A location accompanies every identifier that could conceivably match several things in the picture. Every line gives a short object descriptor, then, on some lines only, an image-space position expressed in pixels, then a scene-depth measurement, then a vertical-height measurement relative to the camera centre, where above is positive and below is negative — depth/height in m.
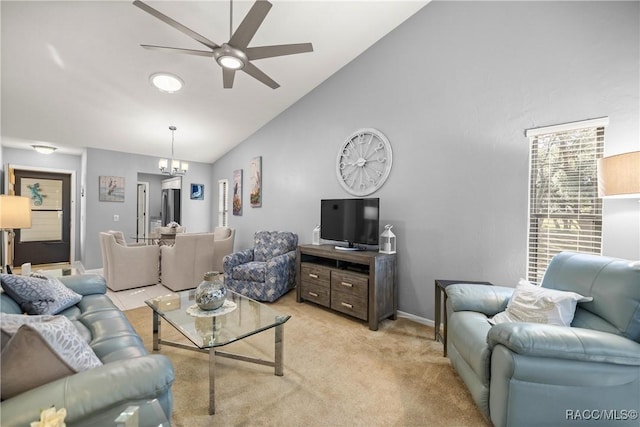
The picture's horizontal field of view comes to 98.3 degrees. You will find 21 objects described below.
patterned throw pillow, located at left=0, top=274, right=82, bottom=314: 1.76 -0.56
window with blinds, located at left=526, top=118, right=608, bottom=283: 2.19 +0.19
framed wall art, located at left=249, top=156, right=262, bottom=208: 5.25 +0.59
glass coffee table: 1.73 -0.80
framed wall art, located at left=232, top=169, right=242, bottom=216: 5.82 +0.41
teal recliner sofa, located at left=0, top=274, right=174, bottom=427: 0.88 -0.64
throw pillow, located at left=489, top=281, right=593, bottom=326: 1.68 -0.58
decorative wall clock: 3.39 +0.66
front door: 5.70 -0.21
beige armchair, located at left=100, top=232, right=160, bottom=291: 4.04 -0.81
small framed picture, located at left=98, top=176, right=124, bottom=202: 5.45 +0.44
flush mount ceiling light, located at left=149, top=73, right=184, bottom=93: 3.47 +1.67
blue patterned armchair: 3.67 -0.77
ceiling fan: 1.82 +1.25
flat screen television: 3.18 -0.10
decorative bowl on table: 2.11 -0.63
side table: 2.45 -0.76
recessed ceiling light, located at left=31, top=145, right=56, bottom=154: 5.18 +1.15
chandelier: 4.80 +0.77
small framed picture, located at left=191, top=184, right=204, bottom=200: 6.66 +0.48
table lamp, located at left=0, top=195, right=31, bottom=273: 2.21 -0.03
